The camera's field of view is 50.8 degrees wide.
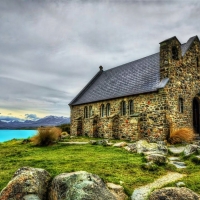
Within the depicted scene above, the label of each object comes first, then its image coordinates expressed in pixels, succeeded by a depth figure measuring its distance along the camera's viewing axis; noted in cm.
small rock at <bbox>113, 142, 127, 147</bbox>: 1570
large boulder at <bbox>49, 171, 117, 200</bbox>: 486
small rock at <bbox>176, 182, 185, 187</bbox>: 700
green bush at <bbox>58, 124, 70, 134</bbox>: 3678
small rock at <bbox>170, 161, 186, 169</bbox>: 1005
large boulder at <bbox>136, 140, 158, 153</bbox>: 1304
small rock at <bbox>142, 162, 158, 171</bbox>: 914
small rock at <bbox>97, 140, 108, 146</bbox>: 1675
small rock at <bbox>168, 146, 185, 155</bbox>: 1315
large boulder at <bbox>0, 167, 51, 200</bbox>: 526
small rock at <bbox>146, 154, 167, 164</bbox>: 998
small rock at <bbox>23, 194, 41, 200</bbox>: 521
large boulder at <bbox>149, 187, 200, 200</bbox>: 502
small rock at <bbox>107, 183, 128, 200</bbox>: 623
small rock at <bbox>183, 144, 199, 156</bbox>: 1197
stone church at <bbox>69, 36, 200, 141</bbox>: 1932
